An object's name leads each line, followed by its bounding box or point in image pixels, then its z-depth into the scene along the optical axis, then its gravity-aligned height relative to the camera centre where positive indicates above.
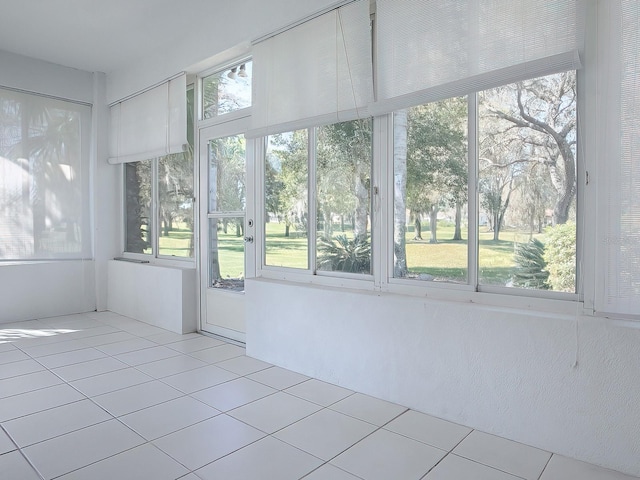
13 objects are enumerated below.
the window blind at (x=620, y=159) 1.87 +0.34
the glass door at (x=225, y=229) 4.03 +0.06
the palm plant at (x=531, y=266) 2.27 -0.18
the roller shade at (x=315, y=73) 2.86 +1.20
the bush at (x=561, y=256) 2.17 -0.12
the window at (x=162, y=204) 4.67 +0.37
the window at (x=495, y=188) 2.20 +0.27
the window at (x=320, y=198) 3.04 +0.28
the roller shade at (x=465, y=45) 2.06 +1.04
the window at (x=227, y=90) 4.00 +1.44
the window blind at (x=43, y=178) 4.81 +0.69
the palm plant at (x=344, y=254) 3.03 -0.15
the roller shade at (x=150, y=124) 4.45 +1.29
